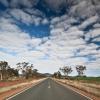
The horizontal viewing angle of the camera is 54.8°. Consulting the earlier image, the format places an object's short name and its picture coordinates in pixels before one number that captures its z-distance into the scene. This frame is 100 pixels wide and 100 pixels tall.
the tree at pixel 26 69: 59.92
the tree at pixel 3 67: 57.45
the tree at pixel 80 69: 72.83
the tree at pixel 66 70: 78.60
